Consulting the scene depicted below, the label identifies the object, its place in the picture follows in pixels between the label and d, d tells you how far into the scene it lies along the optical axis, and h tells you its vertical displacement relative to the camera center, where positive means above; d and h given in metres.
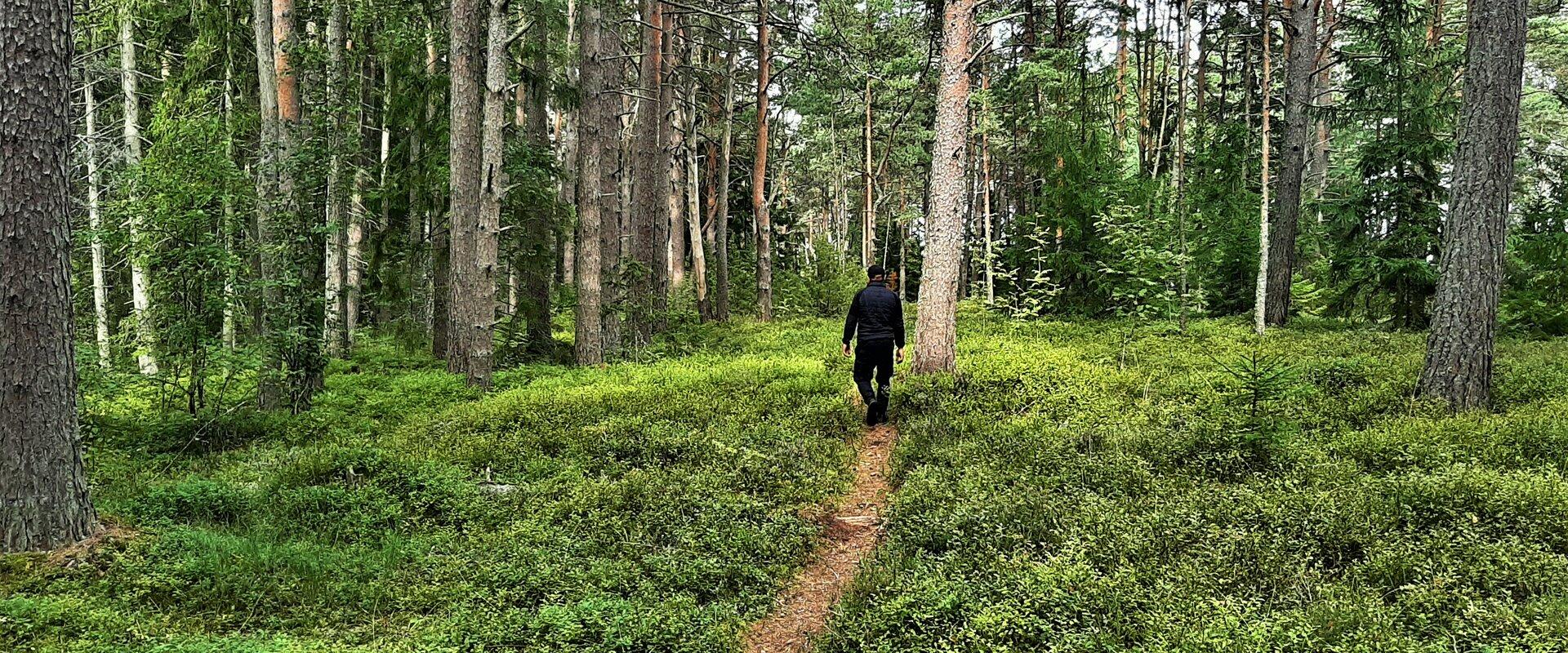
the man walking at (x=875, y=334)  9.25 -0.71
